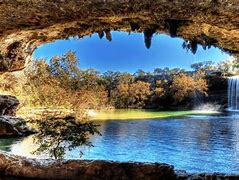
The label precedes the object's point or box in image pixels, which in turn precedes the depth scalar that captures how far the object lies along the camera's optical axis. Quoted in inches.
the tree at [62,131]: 156.1
